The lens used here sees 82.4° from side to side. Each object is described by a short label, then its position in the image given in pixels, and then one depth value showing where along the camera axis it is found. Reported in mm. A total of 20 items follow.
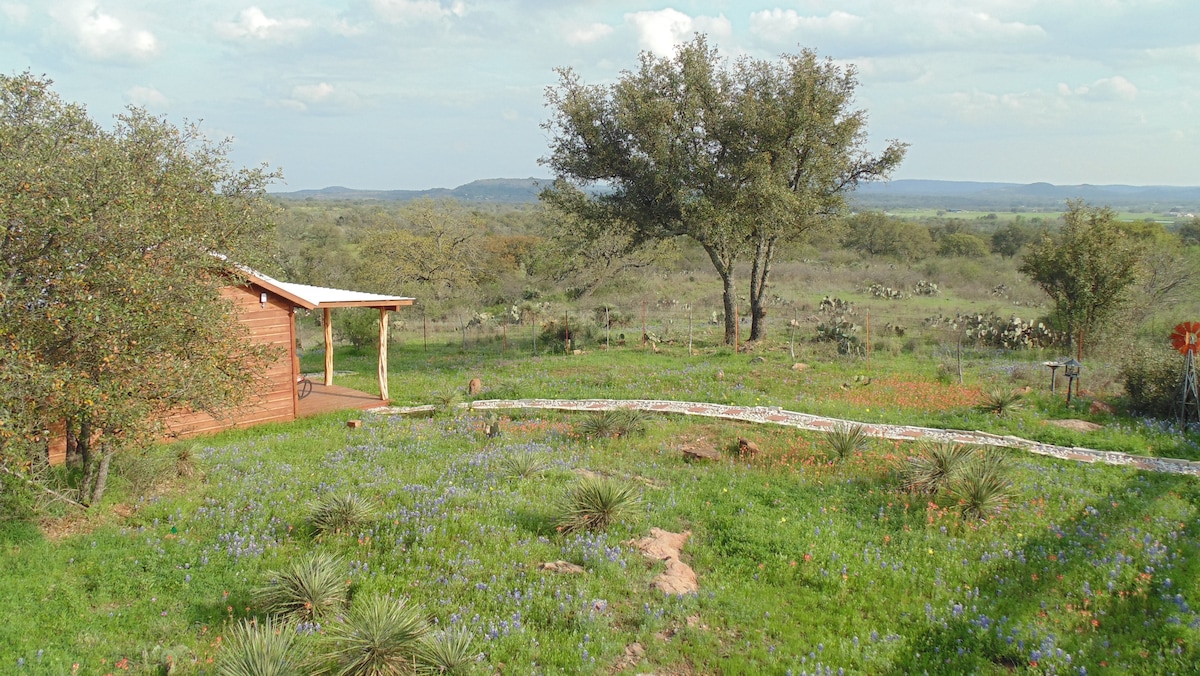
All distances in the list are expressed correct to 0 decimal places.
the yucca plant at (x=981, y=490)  8930
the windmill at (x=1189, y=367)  13039
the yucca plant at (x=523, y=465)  10469
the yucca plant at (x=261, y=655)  5312
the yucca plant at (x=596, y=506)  8508
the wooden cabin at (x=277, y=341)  13836
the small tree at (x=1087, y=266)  20406
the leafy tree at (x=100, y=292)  7109
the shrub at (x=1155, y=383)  13734
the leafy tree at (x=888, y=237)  60781
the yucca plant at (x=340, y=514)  8414
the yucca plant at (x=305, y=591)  6598
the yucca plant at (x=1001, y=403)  14066
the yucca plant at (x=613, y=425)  13023
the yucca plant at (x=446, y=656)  5633
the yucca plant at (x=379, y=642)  5520
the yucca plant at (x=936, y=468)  9656
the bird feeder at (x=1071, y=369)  14336
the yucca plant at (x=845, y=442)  11281
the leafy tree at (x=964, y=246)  57653
